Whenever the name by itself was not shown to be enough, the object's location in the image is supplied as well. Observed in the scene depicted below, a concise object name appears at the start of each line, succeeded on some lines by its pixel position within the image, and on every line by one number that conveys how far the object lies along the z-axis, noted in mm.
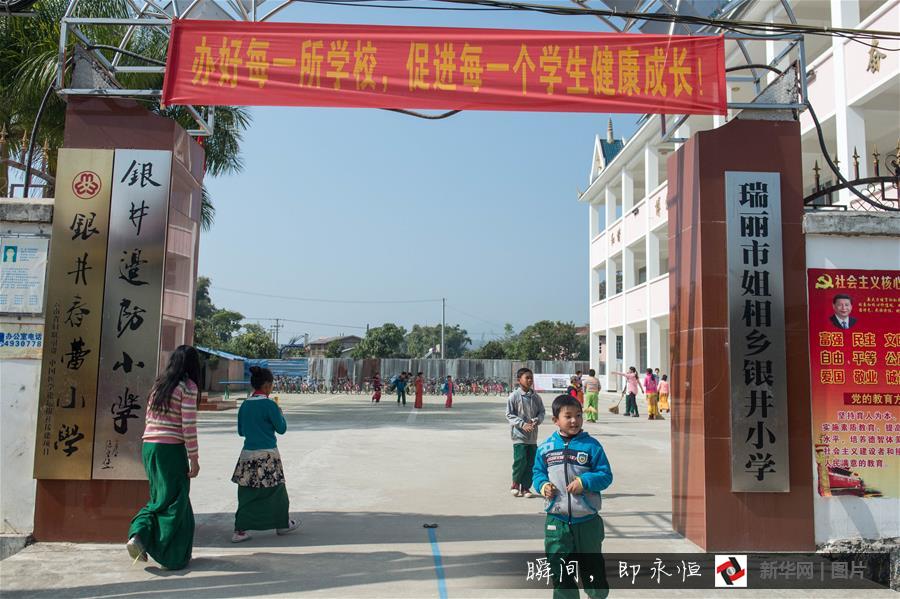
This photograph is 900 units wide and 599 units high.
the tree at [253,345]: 43212
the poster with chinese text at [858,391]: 5535
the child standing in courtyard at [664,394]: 21756
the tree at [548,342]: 52562
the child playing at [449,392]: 24589
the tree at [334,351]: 55478
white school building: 15047
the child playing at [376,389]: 27453
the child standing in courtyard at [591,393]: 17359
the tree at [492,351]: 53219
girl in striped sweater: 4988
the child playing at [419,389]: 23578
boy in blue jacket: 3734
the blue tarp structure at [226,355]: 33141
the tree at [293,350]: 53912
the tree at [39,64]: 12508
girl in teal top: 5887
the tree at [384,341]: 46062
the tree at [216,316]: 64438
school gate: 5551
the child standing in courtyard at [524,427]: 7883
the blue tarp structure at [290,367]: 36594
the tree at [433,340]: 73875
